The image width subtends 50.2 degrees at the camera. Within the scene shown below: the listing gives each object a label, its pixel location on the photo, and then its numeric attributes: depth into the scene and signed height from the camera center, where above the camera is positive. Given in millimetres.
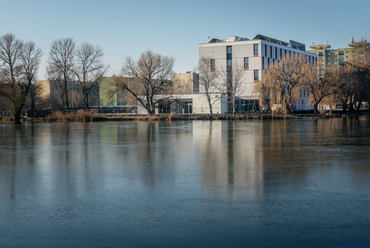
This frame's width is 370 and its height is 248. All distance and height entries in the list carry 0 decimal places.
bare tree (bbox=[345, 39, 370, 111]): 63406 +6954
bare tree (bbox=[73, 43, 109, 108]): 74125 +8554
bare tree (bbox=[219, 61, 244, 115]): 73500 +6370
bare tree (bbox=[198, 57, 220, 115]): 75375 +7054
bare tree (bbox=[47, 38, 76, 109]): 74375 +10586
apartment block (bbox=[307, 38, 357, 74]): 192125 +27522
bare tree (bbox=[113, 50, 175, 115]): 63322 +6069
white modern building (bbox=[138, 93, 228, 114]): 76312 +1456
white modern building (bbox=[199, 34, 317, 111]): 82438 +11785
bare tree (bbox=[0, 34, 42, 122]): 62719 +6862
